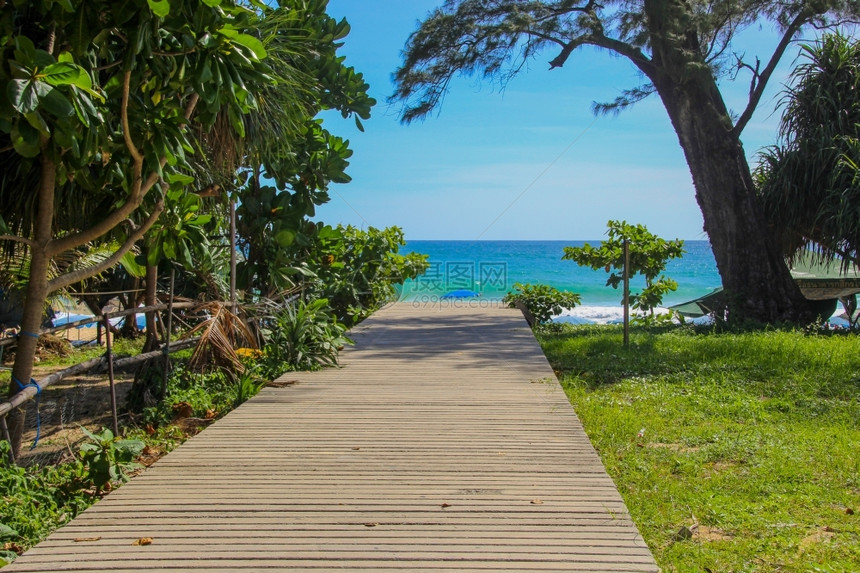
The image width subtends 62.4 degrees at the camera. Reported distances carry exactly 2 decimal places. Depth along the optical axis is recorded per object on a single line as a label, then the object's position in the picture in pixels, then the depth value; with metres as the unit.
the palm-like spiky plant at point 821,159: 9.57
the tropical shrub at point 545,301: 11.92
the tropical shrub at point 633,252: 11.02
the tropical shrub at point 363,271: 9.76
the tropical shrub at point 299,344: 6.19
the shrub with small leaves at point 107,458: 3.41
